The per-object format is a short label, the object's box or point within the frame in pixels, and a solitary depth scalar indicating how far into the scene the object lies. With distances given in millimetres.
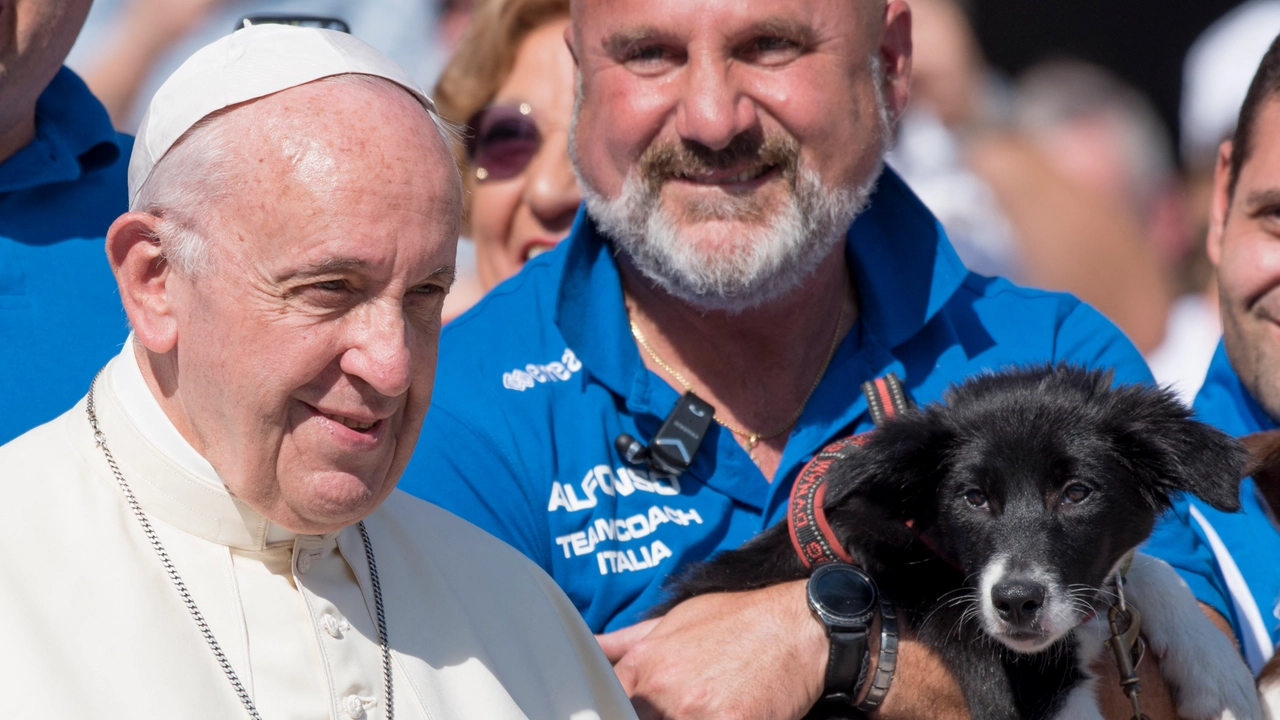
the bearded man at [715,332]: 5883
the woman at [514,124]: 9414
